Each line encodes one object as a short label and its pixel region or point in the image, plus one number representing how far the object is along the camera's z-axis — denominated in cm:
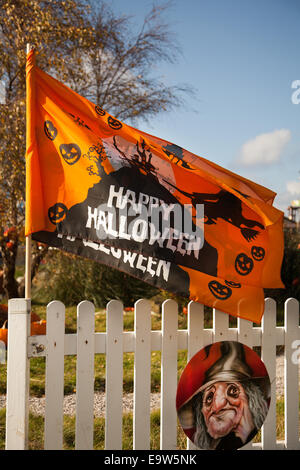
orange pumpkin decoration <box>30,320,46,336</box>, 555
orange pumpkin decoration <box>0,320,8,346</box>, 569
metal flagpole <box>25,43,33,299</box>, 270
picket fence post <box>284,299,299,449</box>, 336
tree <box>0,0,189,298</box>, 774
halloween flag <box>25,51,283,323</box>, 281
